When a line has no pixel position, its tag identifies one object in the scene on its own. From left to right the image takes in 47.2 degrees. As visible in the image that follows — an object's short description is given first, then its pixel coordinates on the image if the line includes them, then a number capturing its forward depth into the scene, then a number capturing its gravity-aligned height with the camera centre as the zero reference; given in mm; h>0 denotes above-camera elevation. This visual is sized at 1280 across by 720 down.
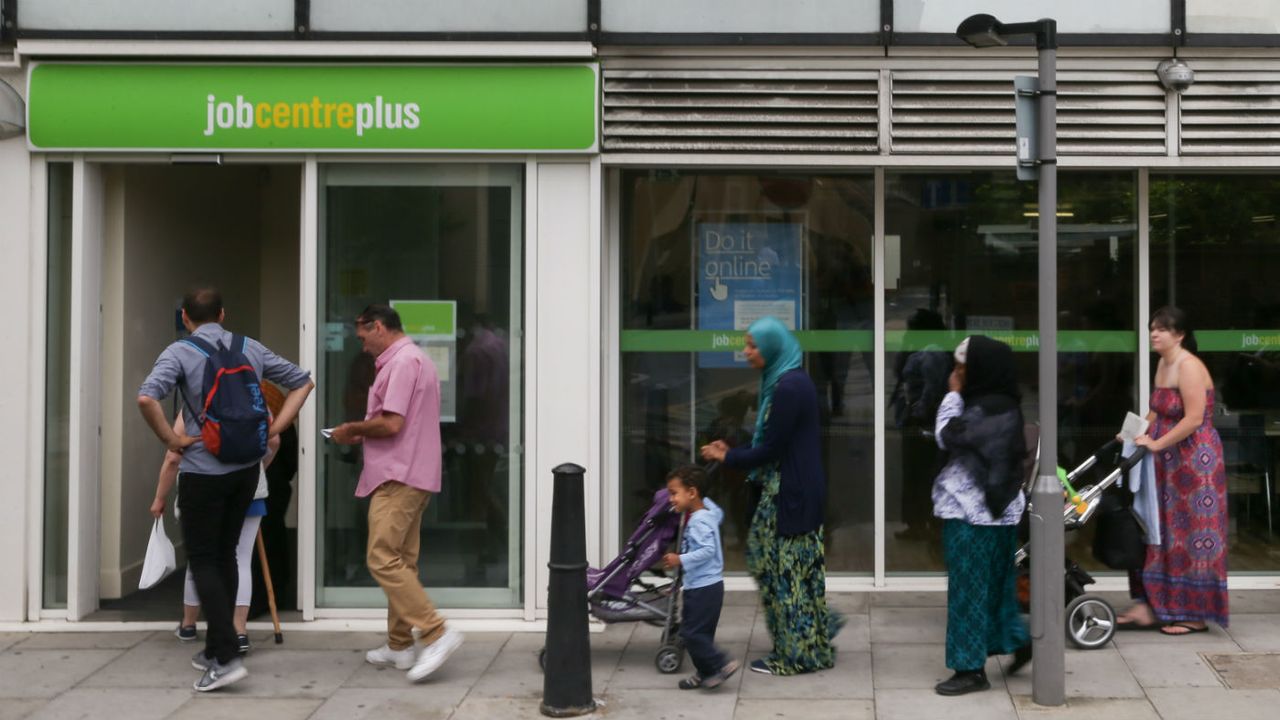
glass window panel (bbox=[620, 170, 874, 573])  9539 +534
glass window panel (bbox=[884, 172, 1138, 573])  9523 +612
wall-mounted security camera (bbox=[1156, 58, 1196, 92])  8602 +1804
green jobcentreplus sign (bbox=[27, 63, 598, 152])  8602 +1605
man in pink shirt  7438 -449
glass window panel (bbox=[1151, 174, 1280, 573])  9461 +719
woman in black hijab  6875 -549
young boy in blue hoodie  7105 -973
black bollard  6723 -1024
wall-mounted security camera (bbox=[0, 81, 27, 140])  8453 +1558
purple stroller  7531 -1063
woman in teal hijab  7227 -582
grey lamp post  6715 -219
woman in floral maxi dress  8094 -672
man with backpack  7297 -326
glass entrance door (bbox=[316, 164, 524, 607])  8828 +228
